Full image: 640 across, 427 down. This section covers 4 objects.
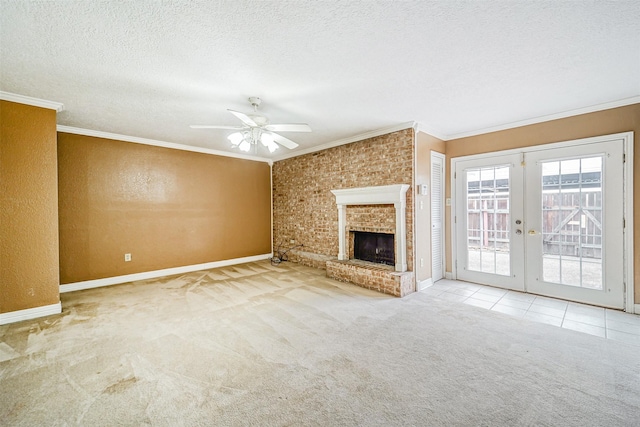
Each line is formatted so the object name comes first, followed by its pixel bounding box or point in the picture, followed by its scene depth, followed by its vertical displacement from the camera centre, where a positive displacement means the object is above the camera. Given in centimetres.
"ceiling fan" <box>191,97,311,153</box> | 297 +97
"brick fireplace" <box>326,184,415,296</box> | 405 -51
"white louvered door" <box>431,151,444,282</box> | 459 -10
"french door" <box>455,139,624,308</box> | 338 -20
